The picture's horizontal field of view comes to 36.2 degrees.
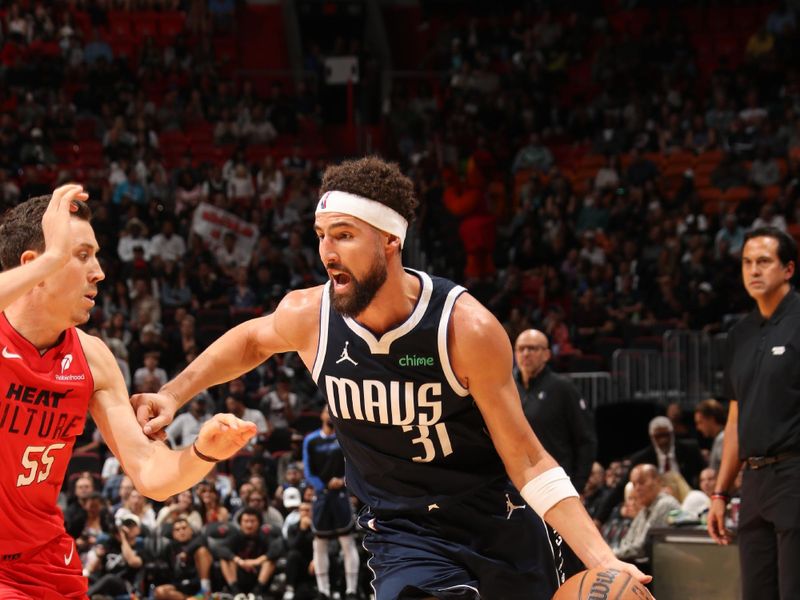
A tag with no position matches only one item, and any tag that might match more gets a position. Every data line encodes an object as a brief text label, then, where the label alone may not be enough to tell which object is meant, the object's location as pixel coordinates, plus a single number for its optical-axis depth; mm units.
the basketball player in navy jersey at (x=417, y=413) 4121
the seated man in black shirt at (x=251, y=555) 12016
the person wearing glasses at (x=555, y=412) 8336
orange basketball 3764
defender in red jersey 3834
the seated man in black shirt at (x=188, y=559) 11836
